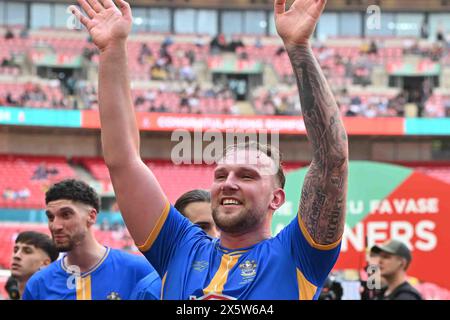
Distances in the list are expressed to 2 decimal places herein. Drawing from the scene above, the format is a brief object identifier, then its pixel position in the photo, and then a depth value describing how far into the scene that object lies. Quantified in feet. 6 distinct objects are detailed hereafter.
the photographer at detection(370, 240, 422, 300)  36.41
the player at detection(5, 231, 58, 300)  39.40
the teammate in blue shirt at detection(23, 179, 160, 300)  32.63
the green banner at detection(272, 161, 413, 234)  57.47
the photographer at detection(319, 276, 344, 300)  42.80
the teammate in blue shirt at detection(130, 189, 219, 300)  32.68
